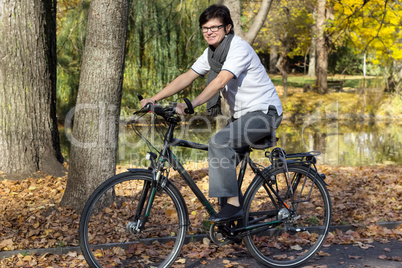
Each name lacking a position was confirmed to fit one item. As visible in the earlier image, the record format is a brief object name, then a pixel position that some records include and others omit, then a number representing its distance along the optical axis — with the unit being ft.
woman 12.53
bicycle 12.09
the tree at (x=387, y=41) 57.26
